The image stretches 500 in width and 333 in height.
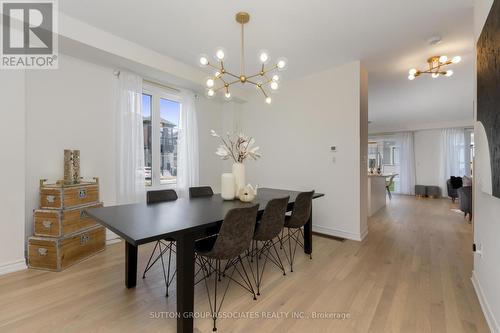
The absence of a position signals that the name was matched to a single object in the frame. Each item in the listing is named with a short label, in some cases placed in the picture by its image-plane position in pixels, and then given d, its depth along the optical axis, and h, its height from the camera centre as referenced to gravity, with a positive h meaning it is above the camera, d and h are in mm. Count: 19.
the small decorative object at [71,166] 2734 +28
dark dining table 1363 -377
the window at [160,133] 3750 +599
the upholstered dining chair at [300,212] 2490 -504
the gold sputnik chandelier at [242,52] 2164 +1060
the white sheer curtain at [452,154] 7629 +422
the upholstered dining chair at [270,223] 2076 -535
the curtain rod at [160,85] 3660 +1413
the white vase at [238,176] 2639 -99
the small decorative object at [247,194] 2457 -291
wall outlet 1961 -758
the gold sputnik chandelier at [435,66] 3178 +1497
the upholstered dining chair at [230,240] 1640 -561
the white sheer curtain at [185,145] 4133 +419
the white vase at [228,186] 2562 -211
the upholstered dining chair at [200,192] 2880 -321
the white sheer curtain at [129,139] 3268 +435
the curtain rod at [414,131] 7459 +1353
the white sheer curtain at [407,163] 8492 +141
